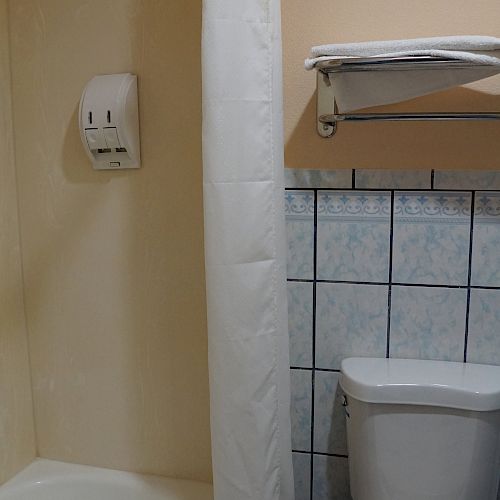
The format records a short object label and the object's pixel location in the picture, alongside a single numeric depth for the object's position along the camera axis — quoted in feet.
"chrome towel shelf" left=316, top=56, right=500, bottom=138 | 3.21
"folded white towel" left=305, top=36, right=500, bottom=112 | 3.10
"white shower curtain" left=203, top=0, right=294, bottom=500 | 3.34
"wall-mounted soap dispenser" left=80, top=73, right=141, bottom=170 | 4.23
